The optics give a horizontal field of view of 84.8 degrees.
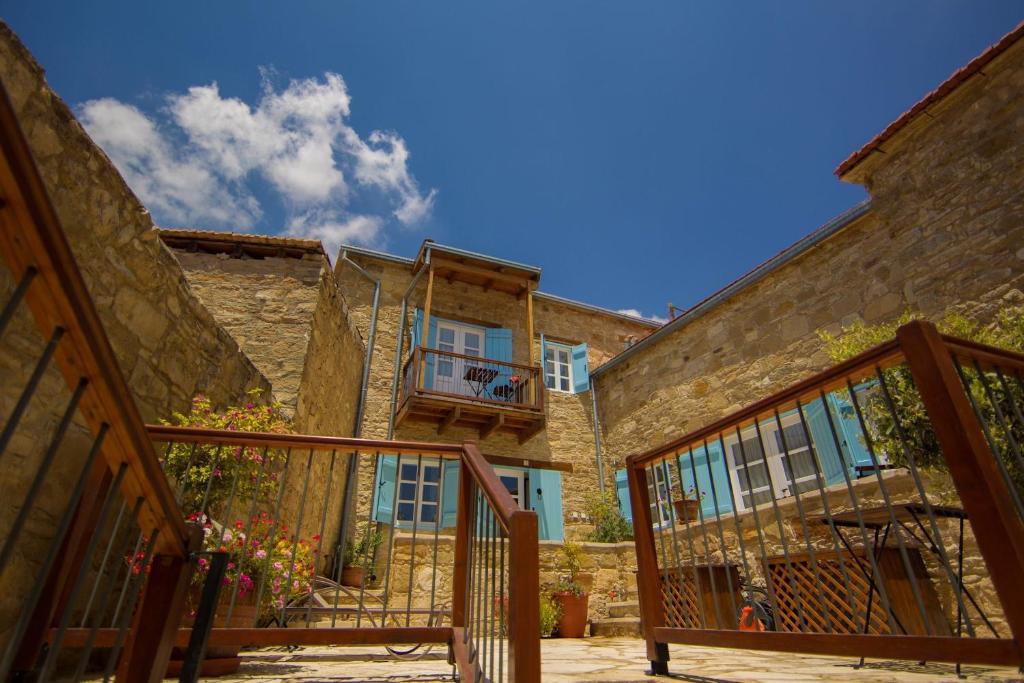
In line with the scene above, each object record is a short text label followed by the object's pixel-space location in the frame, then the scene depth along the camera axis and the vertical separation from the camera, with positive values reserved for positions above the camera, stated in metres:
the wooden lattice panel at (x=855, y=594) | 5.38 +0.32
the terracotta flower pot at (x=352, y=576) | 8.17 +0.73
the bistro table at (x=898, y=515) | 1.84 +0.58
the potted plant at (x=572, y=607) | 6.88 +0.26
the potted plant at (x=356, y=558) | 8.23 +1.02
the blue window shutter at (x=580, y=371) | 12.47 +5.18
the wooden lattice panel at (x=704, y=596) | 7.38 +0.40
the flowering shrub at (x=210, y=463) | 3.96 +1.11
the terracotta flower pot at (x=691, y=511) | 8.55 +1.64
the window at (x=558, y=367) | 12.55 +5.32
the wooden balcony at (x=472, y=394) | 10.50 +4.11
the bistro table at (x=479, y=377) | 11.40 +4.61
